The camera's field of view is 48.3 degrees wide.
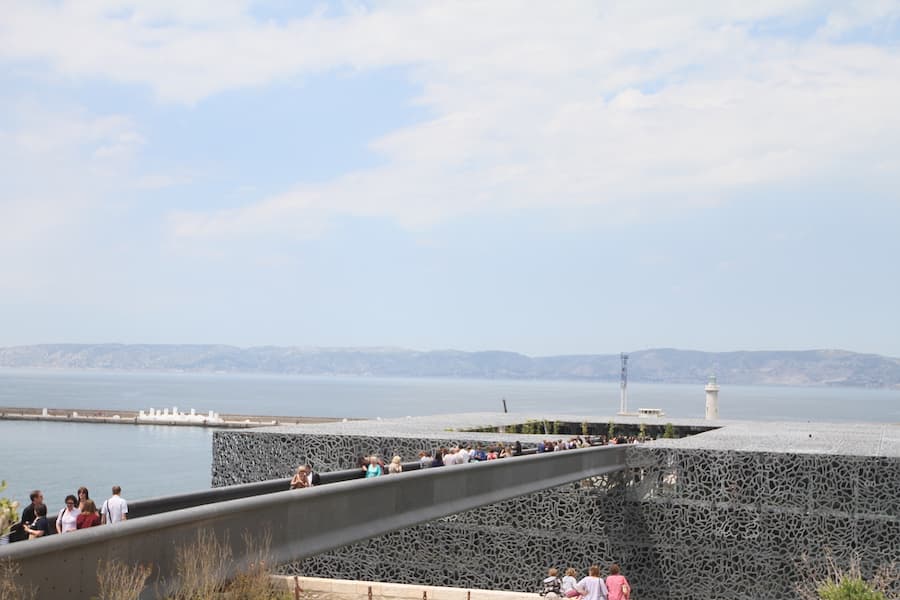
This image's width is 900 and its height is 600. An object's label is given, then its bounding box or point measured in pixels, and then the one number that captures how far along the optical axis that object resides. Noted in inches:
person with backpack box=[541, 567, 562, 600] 653.9
